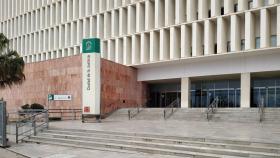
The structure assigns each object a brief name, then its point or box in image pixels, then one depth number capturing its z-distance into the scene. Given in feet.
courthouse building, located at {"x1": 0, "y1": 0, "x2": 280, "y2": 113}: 61.11
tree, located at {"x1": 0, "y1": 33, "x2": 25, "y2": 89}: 53.24
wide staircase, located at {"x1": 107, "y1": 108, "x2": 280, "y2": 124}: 46.48
